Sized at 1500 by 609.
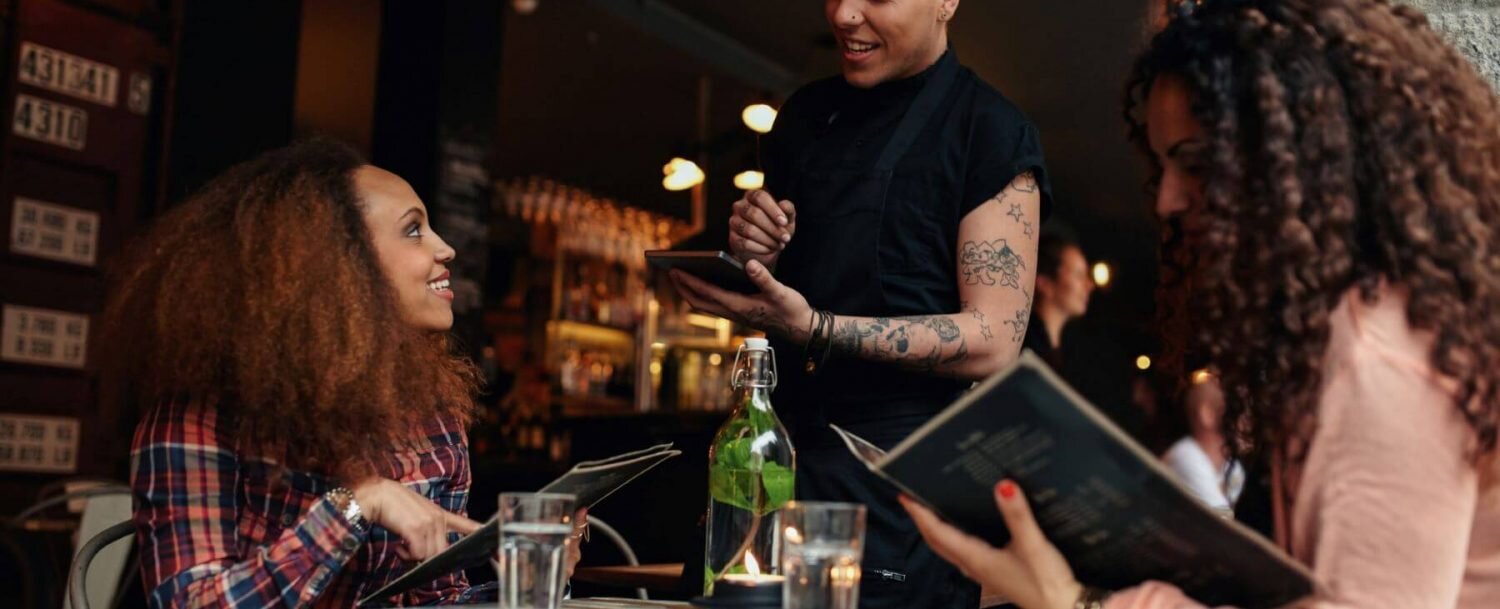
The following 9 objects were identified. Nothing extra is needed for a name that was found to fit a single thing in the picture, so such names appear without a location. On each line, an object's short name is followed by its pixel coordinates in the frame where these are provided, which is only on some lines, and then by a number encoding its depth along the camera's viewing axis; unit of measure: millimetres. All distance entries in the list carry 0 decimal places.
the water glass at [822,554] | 1226
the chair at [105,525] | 3555
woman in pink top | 1133
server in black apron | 2102
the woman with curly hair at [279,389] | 1717
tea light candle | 1519
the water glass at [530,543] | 1319
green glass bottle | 1869
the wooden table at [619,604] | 1754
